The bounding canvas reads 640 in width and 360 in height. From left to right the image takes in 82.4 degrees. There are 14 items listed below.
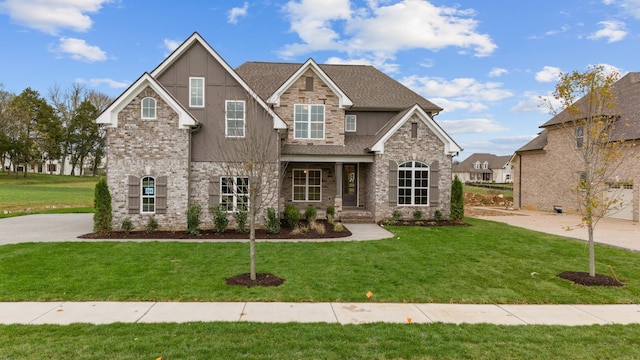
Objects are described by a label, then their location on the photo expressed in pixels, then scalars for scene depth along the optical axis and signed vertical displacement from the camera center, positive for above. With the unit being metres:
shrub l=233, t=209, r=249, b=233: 14.83 -1.60
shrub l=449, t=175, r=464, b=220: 17.83 -1.02
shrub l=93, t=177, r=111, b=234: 14.04 -1.19
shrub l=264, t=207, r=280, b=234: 14.78 -1.75
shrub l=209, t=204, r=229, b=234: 14.75 -1.63
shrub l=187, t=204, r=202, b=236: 14.33 -1.60
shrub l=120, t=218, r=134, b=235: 14.34 -1.84
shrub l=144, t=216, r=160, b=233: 14.52 -1.83
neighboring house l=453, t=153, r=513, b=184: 84.19 +2.92
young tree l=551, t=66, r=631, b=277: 8.46 +1.67
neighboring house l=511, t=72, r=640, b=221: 20.11 +1.06
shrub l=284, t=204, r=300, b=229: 16.02 -1.57
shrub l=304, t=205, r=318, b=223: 17.19 -1.56
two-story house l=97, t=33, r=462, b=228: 14.57 +1.88
